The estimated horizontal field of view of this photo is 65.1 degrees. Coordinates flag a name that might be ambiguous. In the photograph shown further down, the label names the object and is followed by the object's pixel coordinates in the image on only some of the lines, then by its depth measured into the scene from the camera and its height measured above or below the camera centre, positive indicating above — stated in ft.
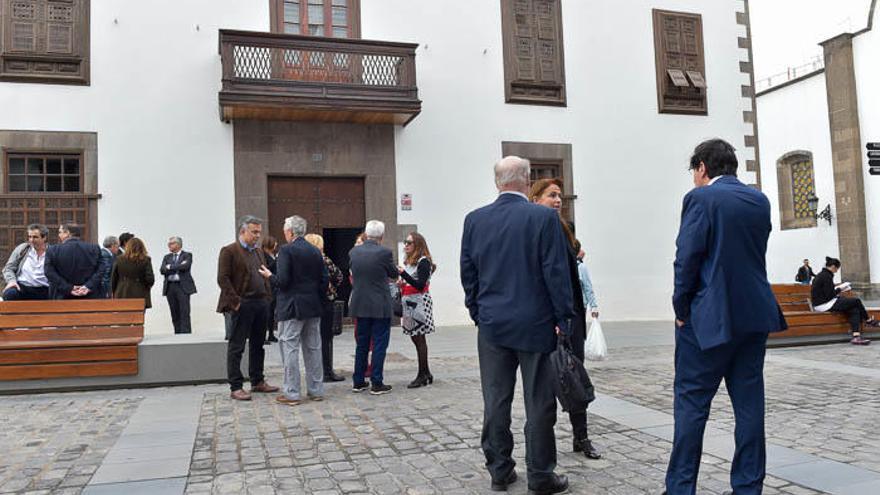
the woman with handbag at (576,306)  14.99 -0.72
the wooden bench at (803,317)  34.65 -2.70
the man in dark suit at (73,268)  27.50 +0.94
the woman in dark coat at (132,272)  32.09 +0.82
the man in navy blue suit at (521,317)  12.42 -0.78
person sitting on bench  35.47 -2.02
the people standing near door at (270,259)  28.70 +1.06
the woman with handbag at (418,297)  24.44 -0.68
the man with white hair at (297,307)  21.65 -0.78
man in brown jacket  22.17 -0.34
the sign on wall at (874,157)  35.22 +5.34
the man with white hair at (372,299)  23.41 -0.66
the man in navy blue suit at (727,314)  11.16 -0.79
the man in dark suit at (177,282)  37.68 +0.28
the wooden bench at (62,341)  23.90 -1.78
